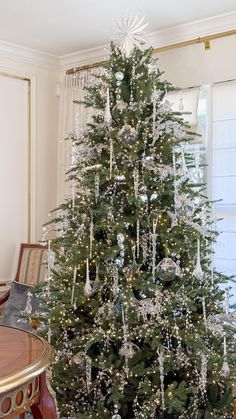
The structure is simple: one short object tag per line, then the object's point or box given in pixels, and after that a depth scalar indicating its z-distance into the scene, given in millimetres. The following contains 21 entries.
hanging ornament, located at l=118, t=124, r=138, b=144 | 2605
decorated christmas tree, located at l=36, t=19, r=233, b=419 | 2486
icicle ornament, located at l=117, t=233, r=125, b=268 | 2521
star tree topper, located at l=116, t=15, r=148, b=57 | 2781
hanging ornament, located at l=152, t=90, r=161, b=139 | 2648
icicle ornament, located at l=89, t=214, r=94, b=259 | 2588
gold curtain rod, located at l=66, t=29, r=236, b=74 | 3450
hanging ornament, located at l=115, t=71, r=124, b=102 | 2708
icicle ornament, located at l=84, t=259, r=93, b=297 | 2523
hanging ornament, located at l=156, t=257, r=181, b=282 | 2473
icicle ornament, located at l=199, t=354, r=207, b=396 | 2455
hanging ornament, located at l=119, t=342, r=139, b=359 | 2471
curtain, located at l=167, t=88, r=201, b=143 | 3568
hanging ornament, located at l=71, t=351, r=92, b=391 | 2521
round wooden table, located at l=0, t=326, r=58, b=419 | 1460
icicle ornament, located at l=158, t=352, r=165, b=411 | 2402
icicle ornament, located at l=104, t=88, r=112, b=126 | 2633
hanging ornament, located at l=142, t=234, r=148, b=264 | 2588
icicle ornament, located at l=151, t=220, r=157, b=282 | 2545
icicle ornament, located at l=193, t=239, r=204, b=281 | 2480
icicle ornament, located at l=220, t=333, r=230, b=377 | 2484
